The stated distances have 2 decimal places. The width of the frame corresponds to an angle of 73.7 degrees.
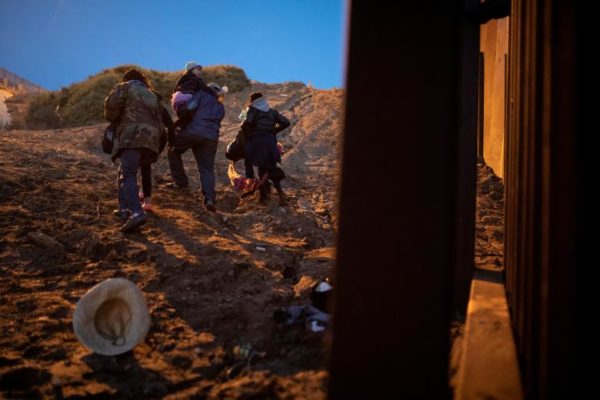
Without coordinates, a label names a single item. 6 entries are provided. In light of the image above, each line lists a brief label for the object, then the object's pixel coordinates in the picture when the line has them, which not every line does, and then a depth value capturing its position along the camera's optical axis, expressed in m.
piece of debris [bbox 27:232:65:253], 4.00
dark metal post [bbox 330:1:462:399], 1.02
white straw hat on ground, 2.29
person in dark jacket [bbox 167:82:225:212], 5.34
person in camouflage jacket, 4.40
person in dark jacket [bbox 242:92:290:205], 5.95
